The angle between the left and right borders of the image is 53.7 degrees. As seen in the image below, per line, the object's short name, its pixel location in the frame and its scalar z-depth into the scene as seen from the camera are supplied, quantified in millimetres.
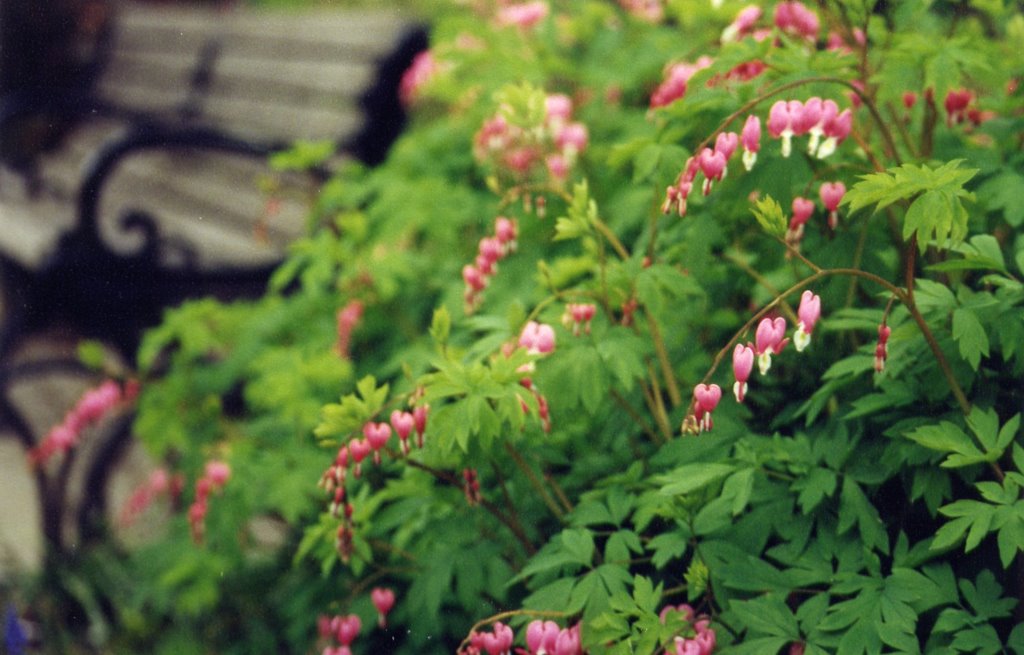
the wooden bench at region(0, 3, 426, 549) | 3951
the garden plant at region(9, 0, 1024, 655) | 1643
